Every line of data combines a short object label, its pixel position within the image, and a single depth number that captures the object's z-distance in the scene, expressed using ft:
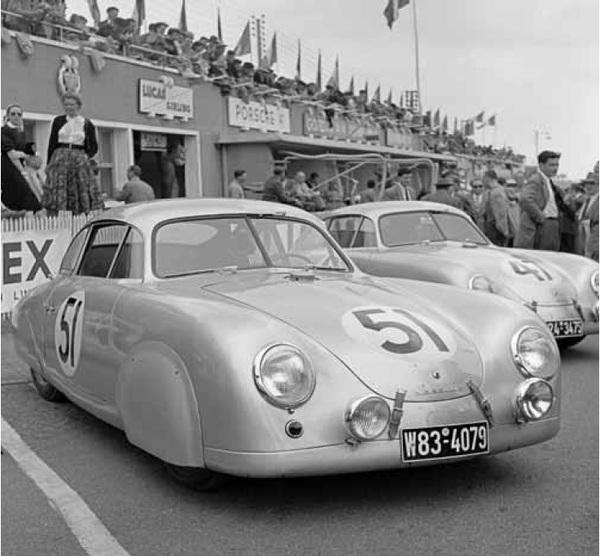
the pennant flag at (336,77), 98.87
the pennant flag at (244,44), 72.13
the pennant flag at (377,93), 119.98
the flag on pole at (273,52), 79.06
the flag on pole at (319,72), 91.47
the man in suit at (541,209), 30.76
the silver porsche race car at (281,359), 10.67
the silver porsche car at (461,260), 21.35
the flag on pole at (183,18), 61.05
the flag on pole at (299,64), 83.31
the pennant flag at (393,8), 85.15
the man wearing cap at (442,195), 37.65
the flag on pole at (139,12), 54.85
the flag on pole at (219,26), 66.54
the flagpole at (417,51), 109.88
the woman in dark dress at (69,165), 31.60
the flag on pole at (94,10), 50.08
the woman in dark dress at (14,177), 32.58
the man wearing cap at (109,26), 46.83
